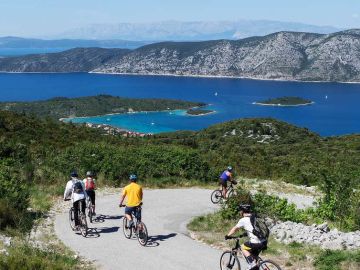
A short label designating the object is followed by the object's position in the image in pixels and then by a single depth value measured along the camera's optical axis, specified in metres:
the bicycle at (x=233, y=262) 10.30
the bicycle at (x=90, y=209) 17.12
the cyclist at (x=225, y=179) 21.03
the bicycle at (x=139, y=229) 14.49
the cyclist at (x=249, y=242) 10.20
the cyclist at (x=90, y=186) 16.94
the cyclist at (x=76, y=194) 15.15
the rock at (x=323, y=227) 14.06
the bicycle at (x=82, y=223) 15.41
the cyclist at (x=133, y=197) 14.54
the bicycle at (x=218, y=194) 21.21
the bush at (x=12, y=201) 15.23
